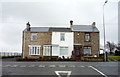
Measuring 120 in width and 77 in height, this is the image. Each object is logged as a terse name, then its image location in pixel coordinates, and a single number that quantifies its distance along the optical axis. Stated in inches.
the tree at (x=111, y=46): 1202.1
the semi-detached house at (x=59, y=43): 654.8
